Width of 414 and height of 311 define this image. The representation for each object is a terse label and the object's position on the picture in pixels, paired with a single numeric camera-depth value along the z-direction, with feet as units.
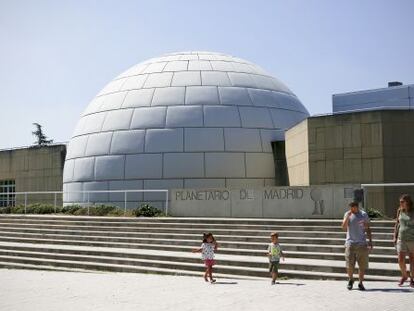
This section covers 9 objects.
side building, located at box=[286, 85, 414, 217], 64.44
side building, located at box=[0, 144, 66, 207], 115.85
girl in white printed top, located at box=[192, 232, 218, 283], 40.32
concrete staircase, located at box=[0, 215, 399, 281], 43.32
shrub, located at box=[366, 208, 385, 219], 55.22
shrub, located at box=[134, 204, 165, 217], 70.74
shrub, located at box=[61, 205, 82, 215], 82.43
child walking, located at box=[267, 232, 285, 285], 38.14
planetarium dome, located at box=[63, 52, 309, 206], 84.84
